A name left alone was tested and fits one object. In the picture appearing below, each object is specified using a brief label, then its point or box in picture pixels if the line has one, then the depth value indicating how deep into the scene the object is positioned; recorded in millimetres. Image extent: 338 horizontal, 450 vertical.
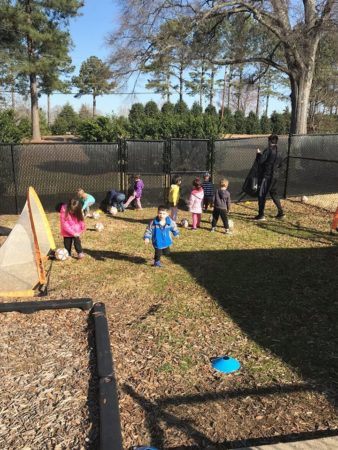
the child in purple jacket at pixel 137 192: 11700
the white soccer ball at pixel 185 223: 9790
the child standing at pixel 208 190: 11211
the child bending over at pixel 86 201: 9559
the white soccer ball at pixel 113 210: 11195
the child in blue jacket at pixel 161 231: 6762
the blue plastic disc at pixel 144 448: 2830
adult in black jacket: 9891
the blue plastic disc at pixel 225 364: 3982
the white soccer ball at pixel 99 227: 9449
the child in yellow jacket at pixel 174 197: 9789
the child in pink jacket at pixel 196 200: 9383
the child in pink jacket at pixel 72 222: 7012
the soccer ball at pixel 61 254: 7220
